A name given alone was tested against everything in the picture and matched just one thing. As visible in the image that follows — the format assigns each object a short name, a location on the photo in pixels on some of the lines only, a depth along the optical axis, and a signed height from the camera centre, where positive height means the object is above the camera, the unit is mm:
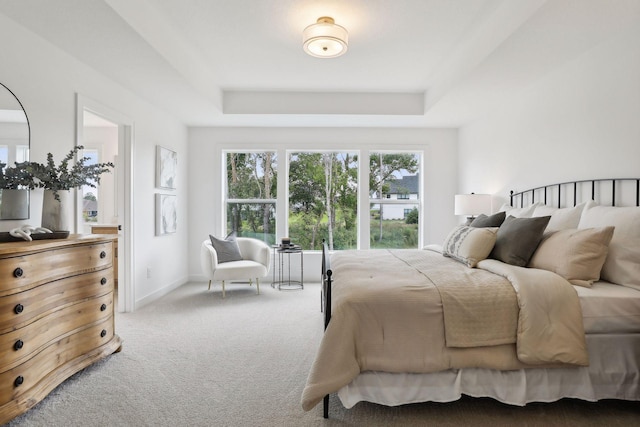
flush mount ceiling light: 2848 +1393
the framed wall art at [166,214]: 4491 +17
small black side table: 5168 -854
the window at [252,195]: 5648 +310
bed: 1889 -633
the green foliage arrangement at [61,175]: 2344 +271
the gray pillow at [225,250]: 4750 -452
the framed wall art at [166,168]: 4496 +614
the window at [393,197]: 5676 +276
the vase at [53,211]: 2430 +31
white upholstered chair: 4441 -616
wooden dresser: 1859 -589
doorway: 3363 +336
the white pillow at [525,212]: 3113 +22
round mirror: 2316 +426
